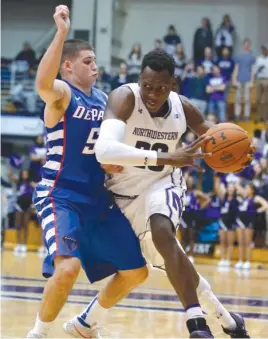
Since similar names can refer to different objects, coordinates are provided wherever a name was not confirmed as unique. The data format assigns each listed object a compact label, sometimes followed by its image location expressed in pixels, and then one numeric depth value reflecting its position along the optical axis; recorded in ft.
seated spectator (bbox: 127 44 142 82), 65.72
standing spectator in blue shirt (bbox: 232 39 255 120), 64.39
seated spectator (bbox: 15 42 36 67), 74.13
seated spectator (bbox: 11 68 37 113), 68.33
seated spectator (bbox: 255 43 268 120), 62.34
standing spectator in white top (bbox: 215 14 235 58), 69.92
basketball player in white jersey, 16.94
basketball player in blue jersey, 17.37
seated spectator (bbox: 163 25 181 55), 70.18
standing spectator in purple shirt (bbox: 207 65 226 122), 61.41
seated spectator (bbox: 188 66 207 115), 61.67
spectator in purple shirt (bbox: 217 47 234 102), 65.31
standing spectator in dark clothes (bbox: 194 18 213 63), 70.43
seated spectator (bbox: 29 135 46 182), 58.44
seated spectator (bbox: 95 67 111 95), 65.87
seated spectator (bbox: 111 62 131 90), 62.86
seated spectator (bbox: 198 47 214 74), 64.79
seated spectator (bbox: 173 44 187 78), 65.77
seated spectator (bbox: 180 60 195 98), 62.34
